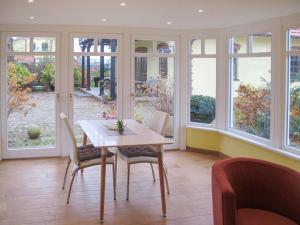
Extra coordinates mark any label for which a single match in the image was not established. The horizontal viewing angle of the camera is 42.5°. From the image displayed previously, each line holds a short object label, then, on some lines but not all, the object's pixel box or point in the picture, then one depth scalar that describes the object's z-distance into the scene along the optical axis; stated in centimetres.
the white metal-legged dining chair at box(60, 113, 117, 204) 412
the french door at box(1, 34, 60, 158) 607
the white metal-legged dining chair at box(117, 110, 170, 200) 427
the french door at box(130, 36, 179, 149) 656
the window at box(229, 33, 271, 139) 545
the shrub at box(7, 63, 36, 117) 611
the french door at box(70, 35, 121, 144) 628
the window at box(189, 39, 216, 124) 656
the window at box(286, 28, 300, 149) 482
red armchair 263
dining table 366
